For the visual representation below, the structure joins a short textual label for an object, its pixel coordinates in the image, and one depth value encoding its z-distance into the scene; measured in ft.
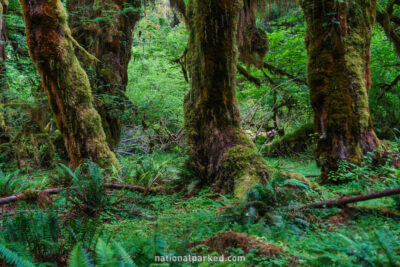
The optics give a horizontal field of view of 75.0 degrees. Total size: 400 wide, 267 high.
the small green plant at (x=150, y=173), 16.78
